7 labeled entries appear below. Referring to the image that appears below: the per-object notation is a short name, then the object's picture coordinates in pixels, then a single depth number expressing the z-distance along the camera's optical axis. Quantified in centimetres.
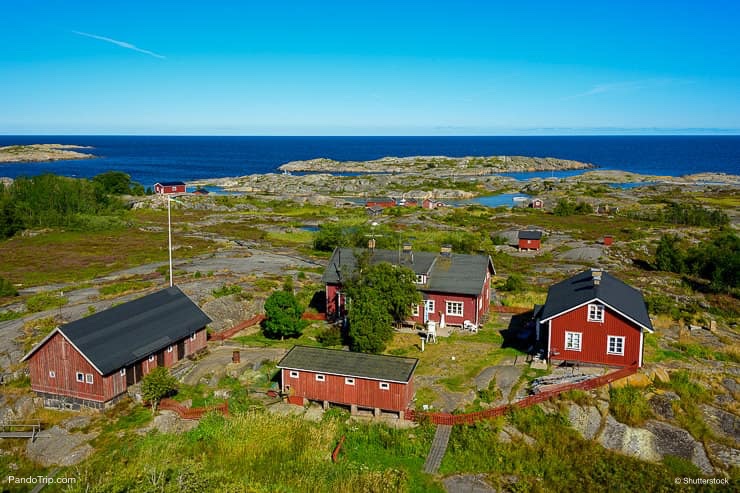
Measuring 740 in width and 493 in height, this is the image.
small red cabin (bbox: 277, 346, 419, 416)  2742
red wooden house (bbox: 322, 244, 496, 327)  3947
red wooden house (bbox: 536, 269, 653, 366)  3009
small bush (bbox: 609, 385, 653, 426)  2555
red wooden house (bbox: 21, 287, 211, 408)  2861
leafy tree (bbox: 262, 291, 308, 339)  3838
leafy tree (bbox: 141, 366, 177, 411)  2788
